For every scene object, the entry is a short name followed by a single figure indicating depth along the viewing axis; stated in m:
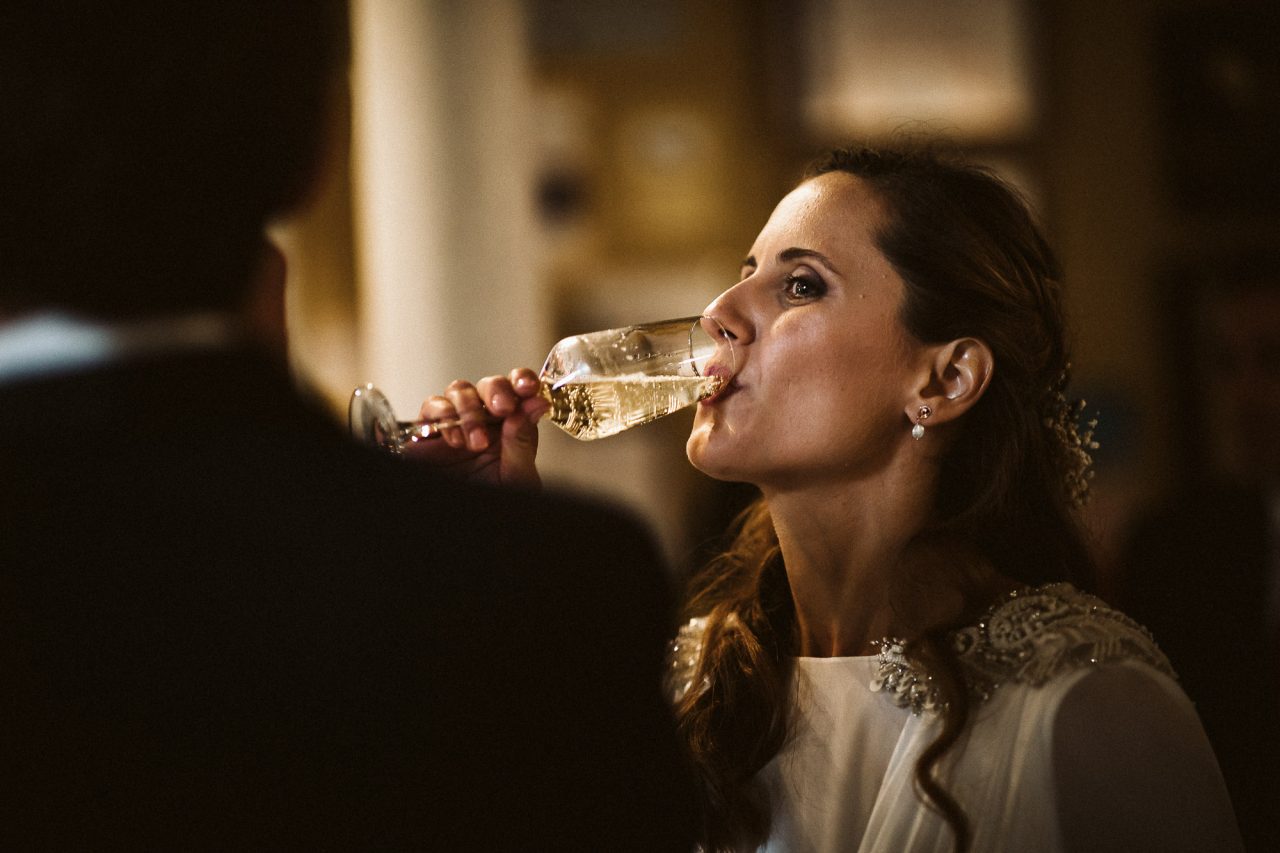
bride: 1.46
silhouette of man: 0.77
